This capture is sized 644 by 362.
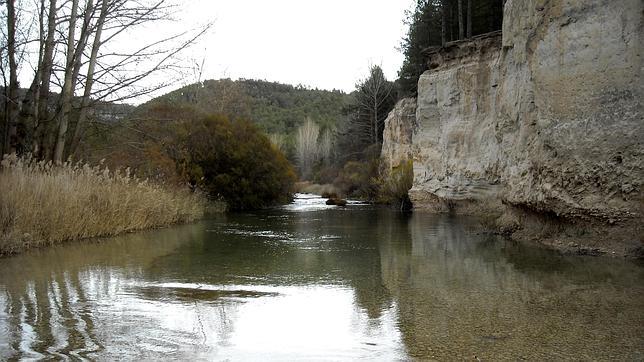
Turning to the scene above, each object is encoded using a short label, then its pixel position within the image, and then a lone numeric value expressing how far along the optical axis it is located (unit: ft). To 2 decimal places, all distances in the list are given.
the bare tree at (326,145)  239.91
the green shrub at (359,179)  117.67
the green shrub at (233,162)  76.37
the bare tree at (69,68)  42.68
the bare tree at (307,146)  261.56
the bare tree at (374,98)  144.87
